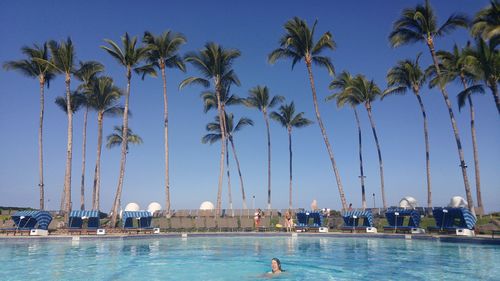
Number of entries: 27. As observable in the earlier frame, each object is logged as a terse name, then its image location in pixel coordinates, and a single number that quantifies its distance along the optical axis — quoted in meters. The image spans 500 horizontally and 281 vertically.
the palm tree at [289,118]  45.12
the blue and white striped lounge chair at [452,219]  19.86
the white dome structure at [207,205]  54.38
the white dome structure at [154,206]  53.44
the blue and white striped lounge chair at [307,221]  25.97
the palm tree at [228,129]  45.31
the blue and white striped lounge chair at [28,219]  23.29
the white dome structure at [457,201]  42.47
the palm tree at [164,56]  32.47
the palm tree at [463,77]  25.39
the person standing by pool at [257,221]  26.62
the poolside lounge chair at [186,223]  26.26
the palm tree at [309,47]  30.98
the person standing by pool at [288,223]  25.95
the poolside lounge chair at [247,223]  25.77
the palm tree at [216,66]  33.44
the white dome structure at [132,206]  52.52
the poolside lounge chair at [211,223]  26.53
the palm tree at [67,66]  30.42
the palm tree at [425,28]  27.92
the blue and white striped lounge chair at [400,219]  22.50
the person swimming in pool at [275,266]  11.19
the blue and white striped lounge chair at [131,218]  25.08
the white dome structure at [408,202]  46.26
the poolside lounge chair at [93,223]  25.36
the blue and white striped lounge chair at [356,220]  24.17
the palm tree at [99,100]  34.34
